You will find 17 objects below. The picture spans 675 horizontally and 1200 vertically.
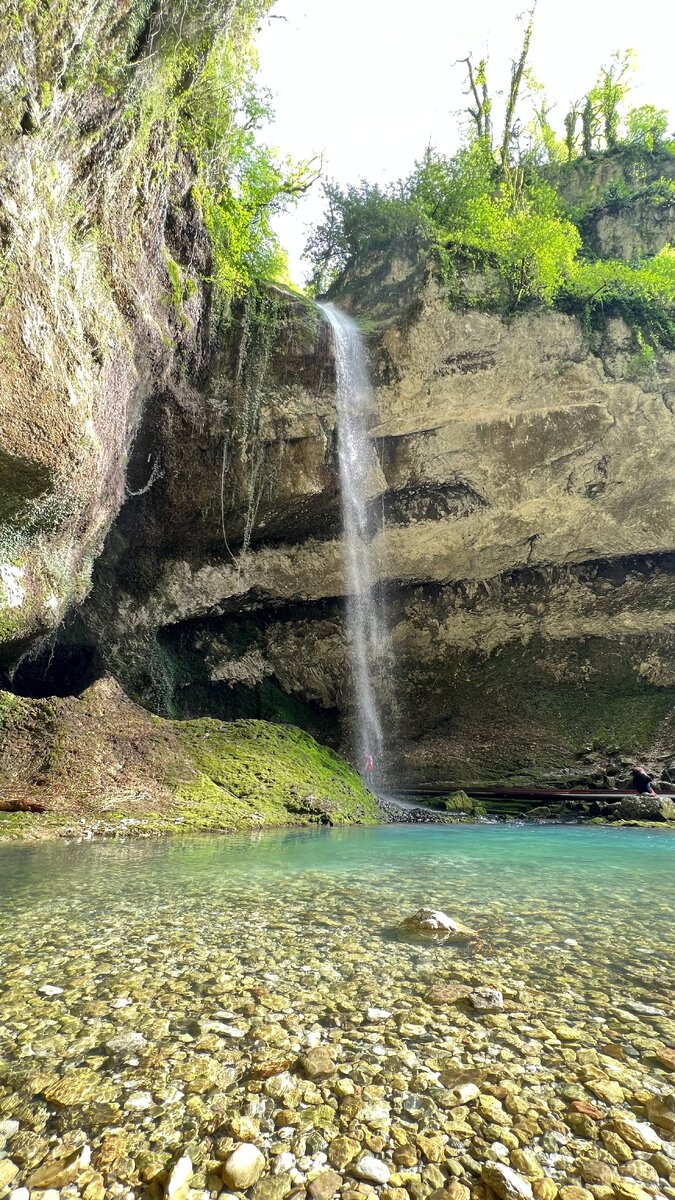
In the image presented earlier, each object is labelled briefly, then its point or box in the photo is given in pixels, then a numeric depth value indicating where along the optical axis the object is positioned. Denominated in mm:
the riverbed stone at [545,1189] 1126
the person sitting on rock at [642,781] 11336
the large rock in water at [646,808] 10078
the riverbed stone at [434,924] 2707
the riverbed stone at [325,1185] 1123
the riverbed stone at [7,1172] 1118
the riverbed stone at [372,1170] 1175
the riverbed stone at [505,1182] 1121
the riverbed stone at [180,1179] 1110
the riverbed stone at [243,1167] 1146
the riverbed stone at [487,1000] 1924
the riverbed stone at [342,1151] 1217
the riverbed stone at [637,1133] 1268
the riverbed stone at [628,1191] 1116
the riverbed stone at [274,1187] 1119
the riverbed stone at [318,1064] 1541
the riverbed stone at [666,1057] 1591
